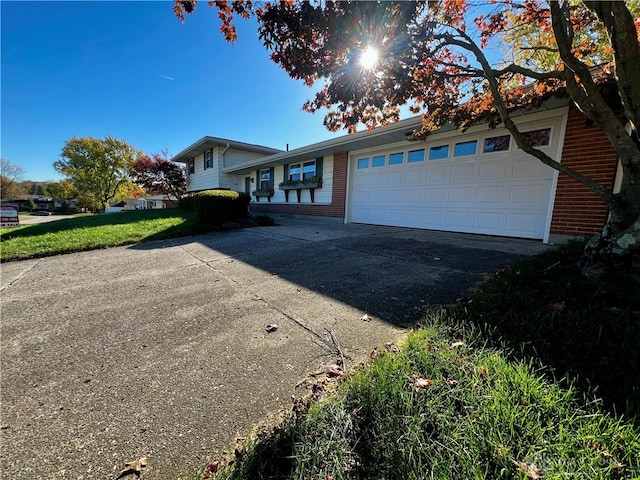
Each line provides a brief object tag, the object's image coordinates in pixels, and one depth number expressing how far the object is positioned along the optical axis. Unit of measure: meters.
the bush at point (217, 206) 8.21
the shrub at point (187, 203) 14.27
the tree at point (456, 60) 2.53
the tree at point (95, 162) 31.31
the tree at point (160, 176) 19.22
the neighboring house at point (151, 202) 34.84
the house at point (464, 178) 4.87
